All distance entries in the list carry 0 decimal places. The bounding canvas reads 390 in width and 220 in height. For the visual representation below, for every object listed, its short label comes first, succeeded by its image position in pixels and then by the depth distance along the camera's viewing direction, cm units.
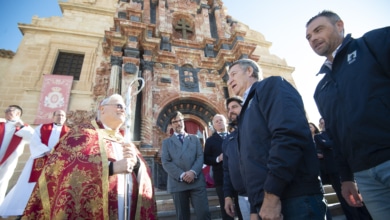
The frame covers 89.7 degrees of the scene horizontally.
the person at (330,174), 312
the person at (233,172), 257
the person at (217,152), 356
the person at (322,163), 362
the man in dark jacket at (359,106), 135
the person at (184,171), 313
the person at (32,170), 352
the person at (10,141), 419
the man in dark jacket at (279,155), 119
